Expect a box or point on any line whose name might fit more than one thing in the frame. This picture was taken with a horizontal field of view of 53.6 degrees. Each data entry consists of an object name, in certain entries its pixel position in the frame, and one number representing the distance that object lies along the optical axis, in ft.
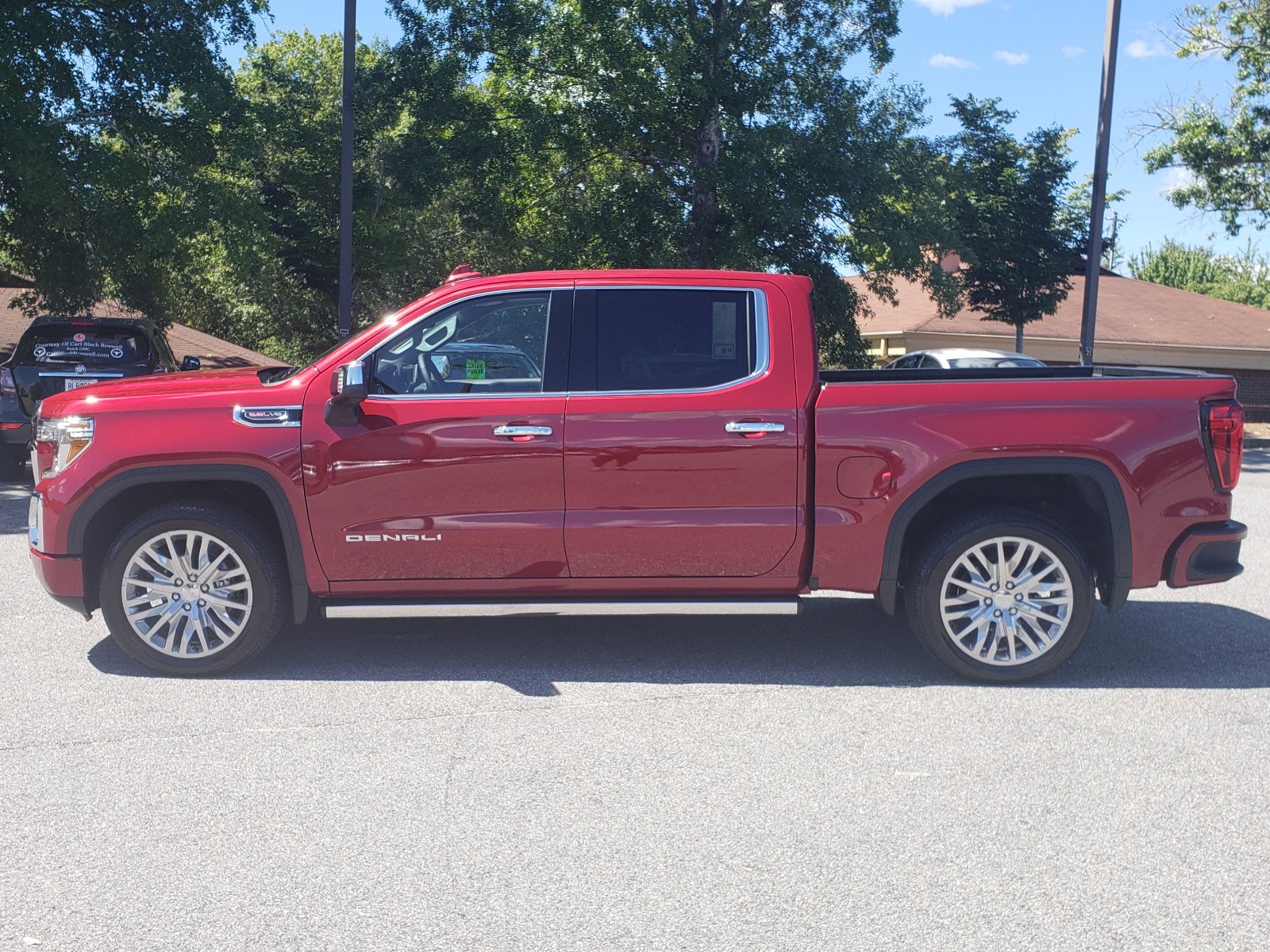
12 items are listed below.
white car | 62.08
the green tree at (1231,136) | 97.45
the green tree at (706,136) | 71.67
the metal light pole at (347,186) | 58.18
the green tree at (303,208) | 68.64
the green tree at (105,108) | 60.49
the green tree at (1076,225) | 94.27
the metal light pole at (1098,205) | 58.90
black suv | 44.52
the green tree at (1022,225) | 92.73
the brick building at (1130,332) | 102.94
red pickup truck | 19.07
